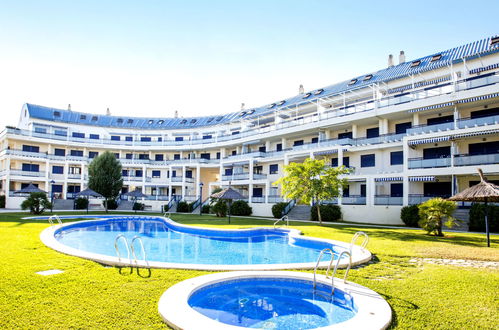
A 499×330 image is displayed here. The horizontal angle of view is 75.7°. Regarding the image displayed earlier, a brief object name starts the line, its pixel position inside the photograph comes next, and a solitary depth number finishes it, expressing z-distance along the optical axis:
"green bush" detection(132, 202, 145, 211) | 38.30
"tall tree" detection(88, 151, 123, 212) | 34.97
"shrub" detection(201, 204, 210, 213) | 35.69
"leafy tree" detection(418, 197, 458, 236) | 16.36
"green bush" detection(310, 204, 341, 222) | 26.69
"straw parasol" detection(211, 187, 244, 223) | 25.46
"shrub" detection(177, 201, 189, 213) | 38.44
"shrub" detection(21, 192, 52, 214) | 27.09
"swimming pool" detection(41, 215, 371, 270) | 10.36
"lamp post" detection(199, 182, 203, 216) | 35.66
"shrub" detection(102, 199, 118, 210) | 40.53
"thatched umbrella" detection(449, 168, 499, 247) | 12.89
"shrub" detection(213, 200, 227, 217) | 30.95
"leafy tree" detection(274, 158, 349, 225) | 22.14
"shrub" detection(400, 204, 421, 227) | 21.98
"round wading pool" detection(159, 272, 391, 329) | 5.08
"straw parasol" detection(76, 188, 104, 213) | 31.05
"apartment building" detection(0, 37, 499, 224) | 23.81
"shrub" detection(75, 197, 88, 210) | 38.03
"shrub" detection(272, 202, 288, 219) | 30.27
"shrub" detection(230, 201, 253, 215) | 33.28
